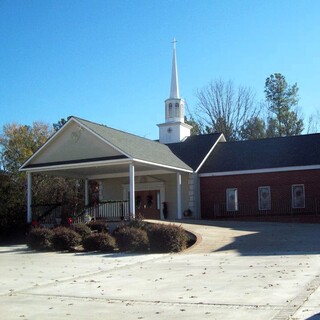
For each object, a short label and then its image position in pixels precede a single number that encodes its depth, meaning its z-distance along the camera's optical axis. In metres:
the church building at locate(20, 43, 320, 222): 26.04
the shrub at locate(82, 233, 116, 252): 19.22
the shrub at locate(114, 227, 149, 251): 18.59
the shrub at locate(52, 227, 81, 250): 20.20
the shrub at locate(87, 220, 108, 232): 22.85
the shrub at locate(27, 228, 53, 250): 20.56
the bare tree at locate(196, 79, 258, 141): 54.75
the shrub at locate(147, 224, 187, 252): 18.27
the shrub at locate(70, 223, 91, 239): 21.09
